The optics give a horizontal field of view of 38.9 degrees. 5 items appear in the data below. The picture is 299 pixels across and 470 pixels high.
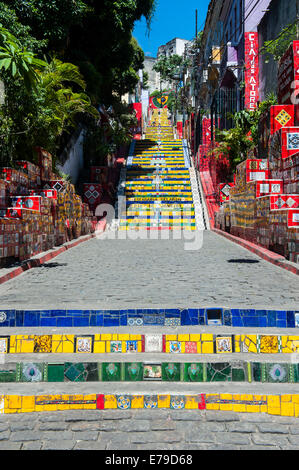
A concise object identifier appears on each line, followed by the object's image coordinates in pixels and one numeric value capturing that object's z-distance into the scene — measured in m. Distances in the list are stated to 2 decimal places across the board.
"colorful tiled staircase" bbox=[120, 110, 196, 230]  18.59
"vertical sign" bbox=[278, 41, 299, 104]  9.39
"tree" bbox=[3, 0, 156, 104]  14.04
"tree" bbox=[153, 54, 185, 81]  67.19
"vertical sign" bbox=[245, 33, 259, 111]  19.22
